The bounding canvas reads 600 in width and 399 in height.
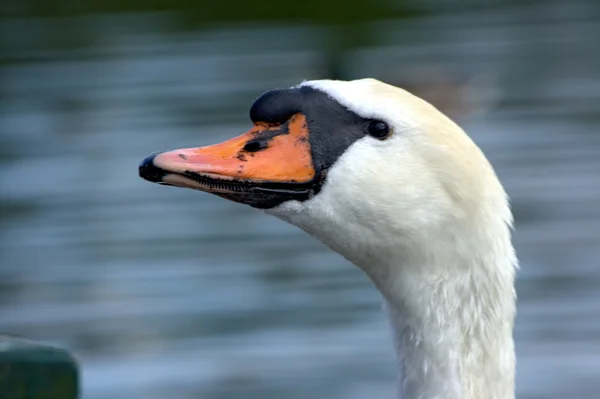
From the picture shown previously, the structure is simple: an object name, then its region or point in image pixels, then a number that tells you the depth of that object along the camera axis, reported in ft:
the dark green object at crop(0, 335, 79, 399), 24.52
